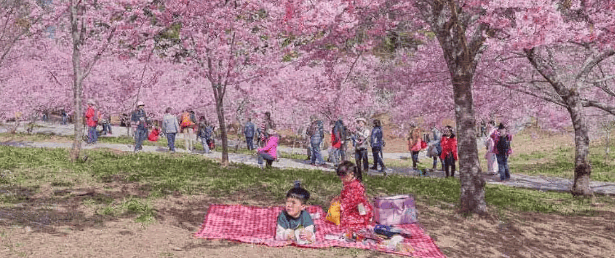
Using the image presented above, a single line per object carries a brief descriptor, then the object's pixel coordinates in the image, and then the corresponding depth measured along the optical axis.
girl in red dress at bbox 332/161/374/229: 7.66
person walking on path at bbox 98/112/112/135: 34.09
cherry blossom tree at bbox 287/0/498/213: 9.59
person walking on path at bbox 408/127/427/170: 17.58
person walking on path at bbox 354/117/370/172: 15.78
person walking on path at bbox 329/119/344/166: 16.95
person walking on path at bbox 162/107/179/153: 20.52
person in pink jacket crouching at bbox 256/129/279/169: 14.56
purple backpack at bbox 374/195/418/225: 8.10
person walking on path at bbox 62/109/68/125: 50.44
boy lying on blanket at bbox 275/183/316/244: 6.91
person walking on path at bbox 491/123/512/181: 16.78
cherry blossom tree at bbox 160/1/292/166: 13.76
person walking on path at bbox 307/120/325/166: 19.73
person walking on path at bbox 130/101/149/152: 18.83
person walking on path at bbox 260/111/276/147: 15.45
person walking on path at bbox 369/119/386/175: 16.58
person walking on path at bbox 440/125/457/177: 16.55
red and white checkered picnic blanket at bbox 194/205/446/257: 6.91
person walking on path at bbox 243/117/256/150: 27.00
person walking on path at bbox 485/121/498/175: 17.60
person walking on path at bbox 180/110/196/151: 21.34
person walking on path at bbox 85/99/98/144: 22.12
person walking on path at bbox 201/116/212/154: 22.65
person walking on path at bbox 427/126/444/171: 18.36
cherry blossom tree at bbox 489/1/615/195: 8.87
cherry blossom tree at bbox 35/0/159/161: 13.91
